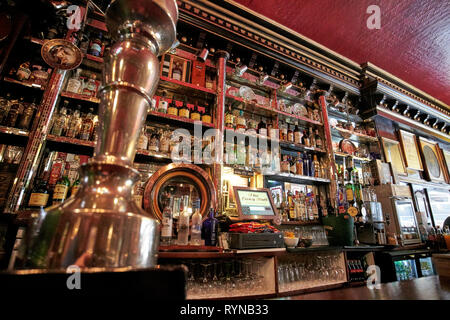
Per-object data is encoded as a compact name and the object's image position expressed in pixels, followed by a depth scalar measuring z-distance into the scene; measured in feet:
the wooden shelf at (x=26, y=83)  6.11
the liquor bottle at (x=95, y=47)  7.61
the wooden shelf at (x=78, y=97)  6.62
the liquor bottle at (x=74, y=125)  6.75
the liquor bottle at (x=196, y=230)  6.01
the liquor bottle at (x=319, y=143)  11.14
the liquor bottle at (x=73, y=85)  6.92
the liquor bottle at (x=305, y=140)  10.90
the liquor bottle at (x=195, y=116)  8.38
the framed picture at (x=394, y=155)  13.60
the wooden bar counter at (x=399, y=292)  1.21
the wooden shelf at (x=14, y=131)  5.56
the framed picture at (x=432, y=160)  15.31
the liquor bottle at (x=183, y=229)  5.98
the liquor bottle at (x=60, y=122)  6.52
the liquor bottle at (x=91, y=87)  7.07
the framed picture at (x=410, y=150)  14.53
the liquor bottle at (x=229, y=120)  9.08
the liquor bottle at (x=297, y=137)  10.72
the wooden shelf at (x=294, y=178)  9.33
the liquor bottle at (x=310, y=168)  10.61
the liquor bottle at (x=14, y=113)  6.04
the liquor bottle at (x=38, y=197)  5.66
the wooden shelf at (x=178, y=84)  8.28
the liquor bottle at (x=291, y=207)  9.48
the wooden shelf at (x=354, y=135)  12.08
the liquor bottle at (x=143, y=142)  7.32
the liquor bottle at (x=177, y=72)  9.05
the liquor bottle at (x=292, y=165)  10.17
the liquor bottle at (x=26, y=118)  6.22
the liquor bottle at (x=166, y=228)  5.91
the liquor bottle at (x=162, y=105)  7.92
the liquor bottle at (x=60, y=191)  5.93
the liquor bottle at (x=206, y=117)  8.52
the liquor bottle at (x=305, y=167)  10.52
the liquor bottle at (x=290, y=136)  10.55
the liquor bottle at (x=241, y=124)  9.07
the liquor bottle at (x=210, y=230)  6.21
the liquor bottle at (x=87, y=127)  6.66
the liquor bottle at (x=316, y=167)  10.84
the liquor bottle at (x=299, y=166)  10.32
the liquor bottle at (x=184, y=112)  8.44
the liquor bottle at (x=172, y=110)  8.17
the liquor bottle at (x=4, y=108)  6.07
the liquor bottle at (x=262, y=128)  9.68
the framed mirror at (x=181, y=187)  6.77
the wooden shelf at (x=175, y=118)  7.68
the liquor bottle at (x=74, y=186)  6.34
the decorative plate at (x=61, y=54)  6.09
